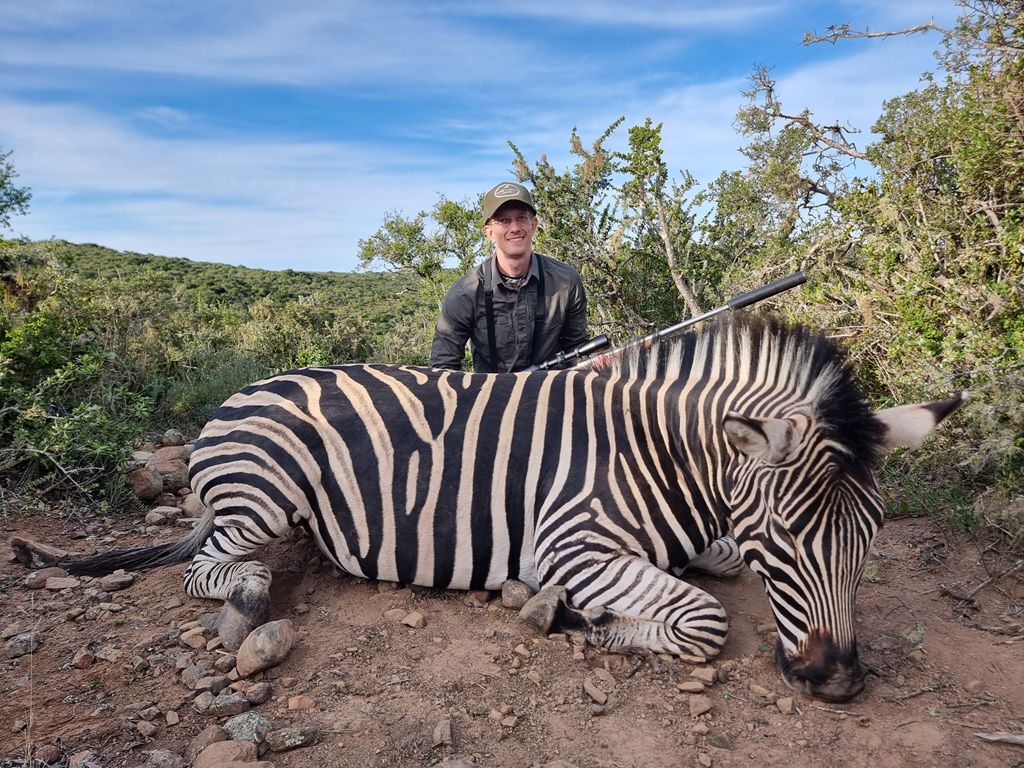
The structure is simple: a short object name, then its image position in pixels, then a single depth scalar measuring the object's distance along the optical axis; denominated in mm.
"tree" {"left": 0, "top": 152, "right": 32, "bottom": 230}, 13234
